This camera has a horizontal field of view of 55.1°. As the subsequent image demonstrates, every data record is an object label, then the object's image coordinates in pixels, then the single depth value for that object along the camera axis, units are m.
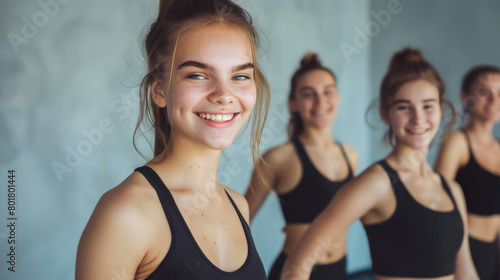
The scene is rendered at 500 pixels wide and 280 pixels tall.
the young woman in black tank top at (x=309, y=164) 1.67
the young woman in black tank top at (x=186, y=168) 0.63
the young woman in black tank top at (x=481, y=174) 1.83
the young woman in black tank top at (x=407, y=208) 1.23
